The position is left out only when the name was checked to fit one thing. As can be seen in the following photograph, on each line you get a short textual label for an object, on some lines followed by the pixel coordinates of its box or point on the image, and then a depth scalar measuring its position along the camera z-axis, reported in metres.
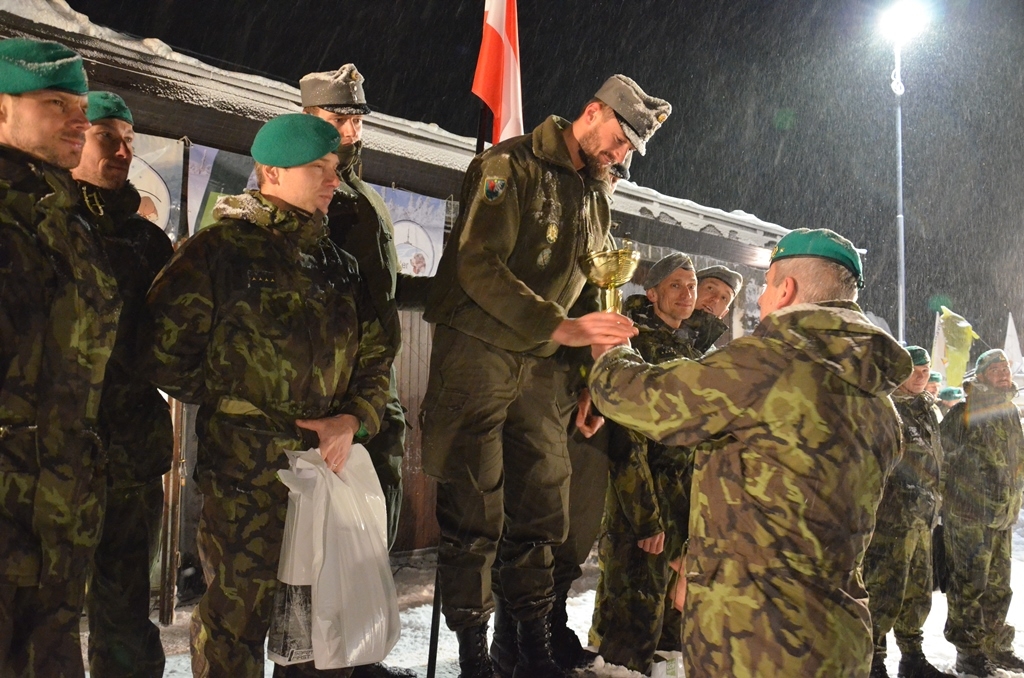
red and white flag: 4.88
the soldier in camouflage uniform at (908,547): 5.56
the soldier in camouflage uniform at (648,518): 4.35
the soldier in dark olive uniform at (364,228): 3.76
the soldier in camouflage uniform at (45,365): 2.26
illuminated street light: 14.01
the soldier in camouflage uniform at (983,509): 6.12
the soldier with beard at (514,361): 3.52
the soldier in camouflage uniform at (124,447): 3.01
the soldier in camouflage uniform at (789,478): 2.47
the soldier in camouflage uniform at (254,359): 2.77
